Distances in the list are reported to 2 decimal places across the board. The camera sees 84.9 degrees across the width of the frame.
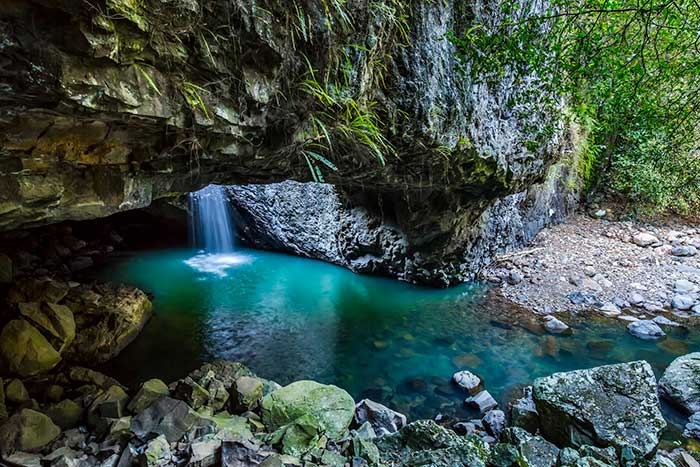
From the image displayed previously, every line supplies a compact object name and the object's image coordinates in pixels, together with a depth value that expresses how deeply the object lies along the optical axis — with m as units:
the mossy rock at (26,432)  2.74
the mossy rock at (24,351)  3.79
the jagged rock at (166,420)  2.96
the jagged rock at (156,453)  2.63
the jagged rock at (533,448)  2.97
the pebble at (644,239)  8.66
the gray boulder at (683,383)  4.04
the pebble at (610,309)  6.40
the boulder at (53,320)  4.24
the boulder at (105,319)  4.45
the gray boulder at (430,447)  2.88
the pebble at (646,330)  5.66
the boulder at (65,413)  3.13
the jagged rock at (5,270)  5.26
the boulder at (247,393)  3.60
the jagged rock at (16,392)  3.35
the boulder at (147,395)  3.30
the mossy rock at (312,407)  3.31
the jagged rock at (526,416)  3.58
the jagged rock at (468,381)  4.39
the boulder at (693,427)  3.67
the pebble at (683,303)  6.50
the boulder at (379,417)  3.58
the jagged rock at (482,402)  4.02
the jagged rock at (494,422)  3.66
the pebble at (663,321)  6.04
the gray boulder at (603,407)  3.21
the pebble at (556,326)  5.79
